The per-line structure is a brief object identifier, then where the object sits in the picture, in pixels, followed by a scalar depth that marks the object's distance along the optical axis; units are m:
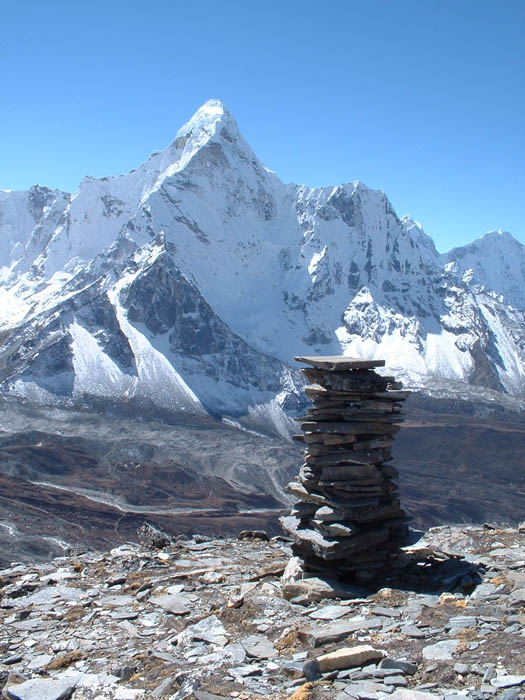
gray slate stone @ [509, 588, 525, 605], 12.55
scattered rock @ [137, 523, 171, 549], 22.95
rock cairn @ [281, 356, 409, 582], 16.05
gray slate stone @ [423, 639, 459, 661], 10.29
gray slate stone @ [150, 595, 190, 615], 14.84
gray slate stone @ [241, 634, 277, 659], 11.67
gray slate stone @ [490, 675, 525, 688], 8.92
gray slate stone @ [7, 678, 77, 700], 10.66
